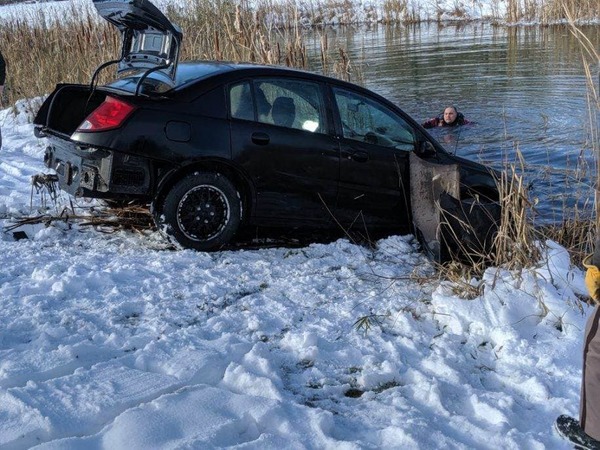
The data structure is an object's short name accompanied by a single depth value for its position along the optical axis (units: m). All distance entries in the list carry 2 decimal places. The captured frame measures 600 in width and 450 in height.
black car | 5.93
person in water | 12.59
